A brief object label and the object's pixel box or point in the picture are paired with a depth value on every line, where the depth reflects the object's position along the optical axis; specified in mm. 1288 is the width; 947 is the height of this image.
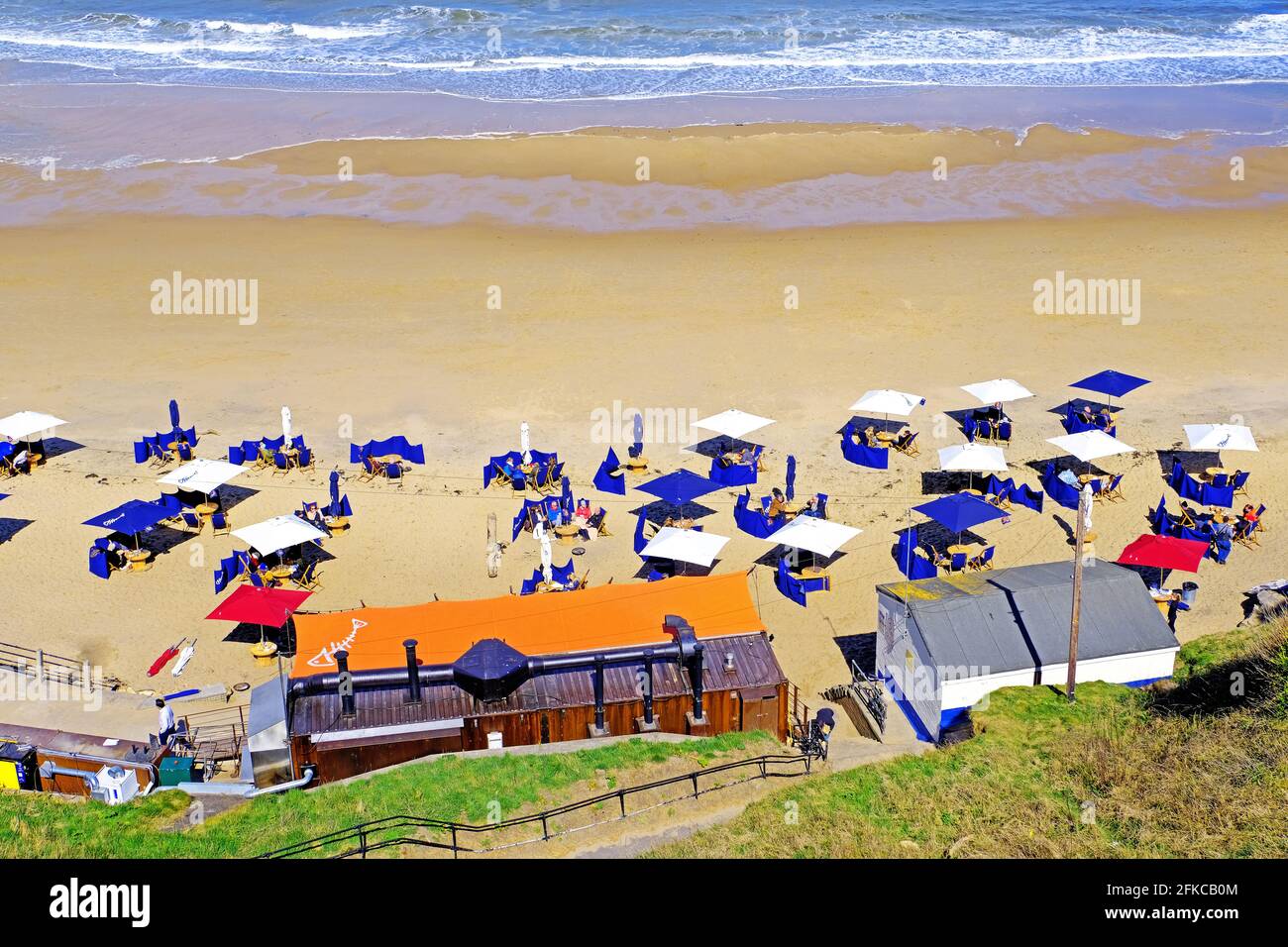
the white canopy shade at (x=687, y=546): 22078
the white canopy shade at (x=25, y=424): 26678
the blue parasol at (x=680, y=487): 24000
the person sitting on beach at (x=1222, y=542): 22750
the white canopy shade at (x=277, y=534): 22172
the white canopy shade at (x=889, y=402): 27453
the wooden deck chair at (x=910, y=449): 27641
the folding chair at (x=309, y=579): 22644
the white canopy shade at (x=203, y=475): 24391
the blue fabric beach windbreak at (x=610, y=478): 26250
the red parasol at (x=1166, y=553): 21188
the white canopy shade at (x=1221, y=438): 25469
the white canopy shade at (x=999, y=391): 27797
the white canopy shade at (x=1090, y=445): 25219
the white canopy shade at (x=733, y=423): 26867
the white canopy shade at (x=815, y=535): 22016
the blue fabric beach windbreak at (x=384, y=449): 27047
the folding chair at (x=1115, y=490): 25422
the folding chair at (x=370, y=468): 26828
